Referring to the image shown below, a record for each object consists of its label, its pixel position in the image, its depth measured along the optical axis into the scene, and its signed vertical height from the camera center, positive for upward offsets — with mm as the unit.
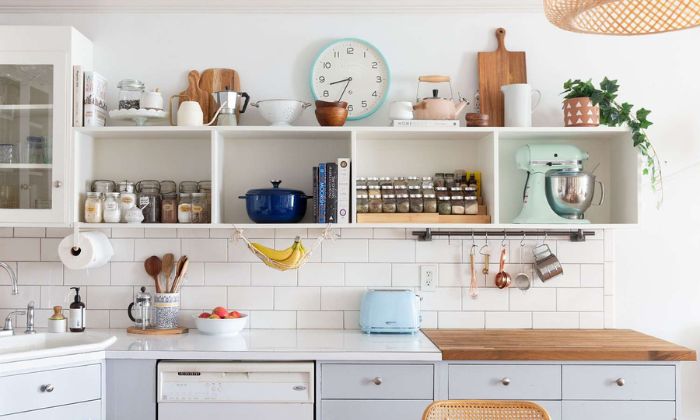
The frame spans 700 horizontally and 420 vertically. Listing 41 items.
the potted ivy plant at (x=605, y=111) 2988 +465
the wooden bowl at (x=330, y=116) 3002 +436
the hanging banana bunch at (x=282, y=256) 2986 -159
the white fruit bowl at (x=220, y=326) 2988 -457
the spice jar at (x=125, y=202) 3043 +69
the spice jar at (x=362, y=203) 3041 +67
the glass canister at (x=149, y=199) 3076 +82
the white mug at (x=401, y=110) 3028 +466
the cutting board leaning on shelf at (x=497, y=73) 3215 +666
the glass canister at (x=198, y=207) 3066 +48
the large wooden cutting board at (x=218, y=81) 3229 +628
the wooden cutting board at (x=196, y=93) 3229 +572
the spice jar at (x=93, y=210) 3002 +33
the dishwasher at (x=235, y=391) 2666 -652
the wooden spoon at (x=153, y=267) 3191 -221
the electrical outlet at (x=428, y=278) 3221 -270
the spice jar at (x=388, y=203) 3039 +67
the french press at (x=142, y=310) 3111 -406
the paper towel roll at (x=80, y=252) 2998 -146
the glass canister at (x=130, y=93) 3105 +556
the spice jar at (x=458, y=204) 3053 +64
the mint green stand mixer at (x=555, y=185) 3006 +145
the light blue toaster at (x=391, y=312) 3029 -405
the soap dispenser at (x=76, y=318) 3068 -435
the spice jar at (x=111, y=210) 3012 +34
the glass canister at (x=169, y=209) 3100 +40
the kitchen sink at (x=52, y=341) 2709 -510
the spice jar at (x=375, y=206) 3043 +54
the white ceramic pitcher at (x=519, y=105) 3051 +495
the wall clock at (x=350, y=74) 3236 +663
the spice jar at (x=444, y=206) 3059 +55
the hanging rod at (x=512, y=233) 3221 -65
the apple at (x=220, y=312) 3023 -403
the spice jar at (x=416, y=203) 3051 +68
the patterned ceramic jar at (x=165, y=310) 3090 -405
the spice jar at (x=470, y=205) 3049 +60
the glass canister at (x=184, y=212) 3059 +26
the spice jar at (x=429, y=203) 3051 +68
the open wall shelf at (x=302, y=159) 3225 +275
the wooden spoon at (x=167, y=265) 3199 -213
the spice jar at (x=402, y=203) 3047 +68
